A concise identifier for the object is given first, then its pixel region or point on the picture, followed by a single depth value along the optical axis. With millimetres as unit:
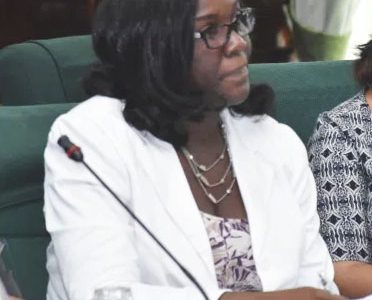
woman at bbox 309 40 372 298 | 4159
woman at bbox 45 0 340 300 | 3836
